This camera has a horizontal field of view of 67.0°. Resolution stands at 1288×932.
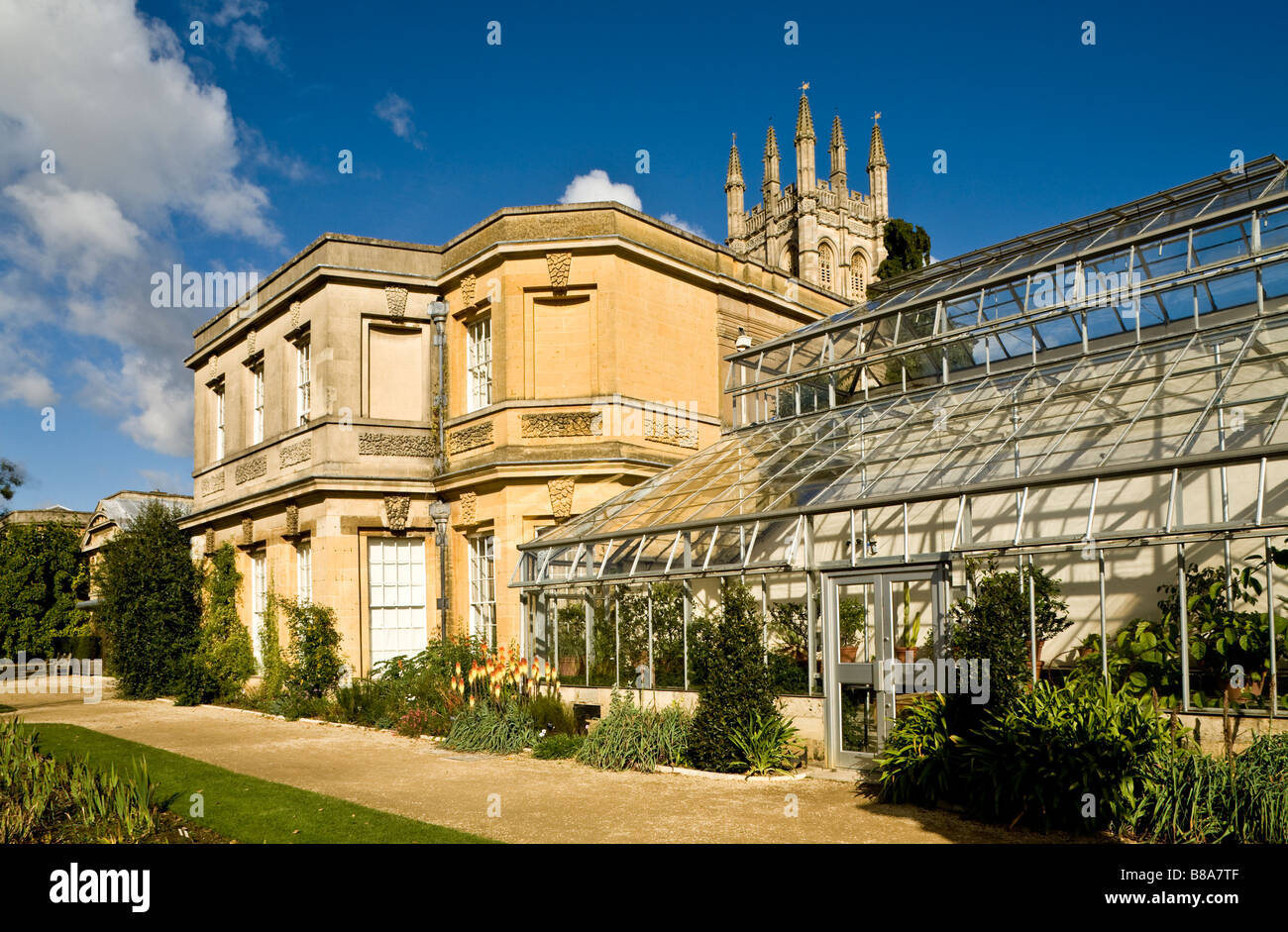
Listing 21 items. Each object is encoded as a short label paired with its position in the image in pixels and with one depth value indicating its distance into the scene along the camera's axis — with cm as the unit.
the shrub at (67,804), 761
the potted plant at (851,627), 1154
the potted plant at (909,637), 1102
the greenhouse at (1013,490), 945
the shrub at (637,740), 1186
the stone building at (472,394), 1808
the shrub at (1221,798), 711
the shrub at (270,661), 1962
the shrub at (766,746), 1105
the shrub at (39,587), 3350
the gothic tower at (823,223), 6969
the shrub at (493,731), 1361
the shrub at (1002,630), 913
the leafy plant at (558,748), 1279
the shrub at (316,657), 1872
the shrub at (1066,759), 788
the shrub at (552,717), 1378
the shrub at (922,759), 933
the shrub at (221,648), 2150
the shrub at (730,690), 1127
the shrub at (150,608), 2216
